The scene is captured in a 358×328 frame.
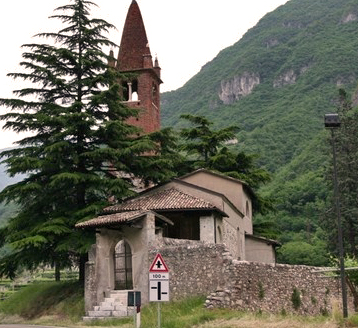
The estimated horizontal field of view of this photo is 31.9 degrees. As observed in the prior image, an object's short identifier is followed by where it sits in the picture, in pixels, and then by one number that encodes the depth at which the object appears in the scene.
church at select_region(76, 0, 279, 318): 26.55
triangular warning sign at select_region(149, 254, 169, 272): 16.78
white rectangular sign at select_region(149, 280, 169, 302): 16.47
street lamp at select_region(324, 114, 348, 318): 21.38
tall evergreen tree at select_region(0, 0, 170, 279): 30.53
